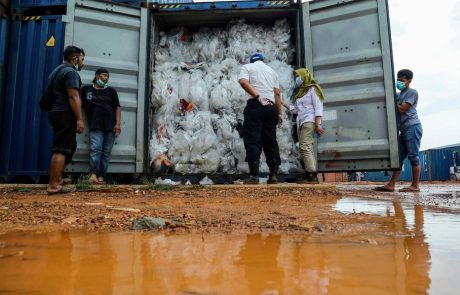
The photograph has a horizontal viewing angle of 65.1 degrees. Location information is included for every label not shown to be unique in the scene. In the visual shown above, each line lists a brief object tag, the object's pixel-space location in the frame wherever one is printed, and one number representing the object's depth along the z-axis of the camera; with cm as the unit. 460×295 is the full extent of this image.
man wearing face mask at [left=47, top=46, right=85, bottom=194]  358
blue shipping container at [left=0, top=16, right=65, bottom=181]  462
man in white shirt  420
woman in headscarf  437
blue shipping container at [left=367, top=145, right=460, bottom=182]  1880
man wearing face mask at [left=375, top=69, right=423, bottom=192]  444
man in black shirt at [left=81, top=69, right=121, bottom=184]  445
